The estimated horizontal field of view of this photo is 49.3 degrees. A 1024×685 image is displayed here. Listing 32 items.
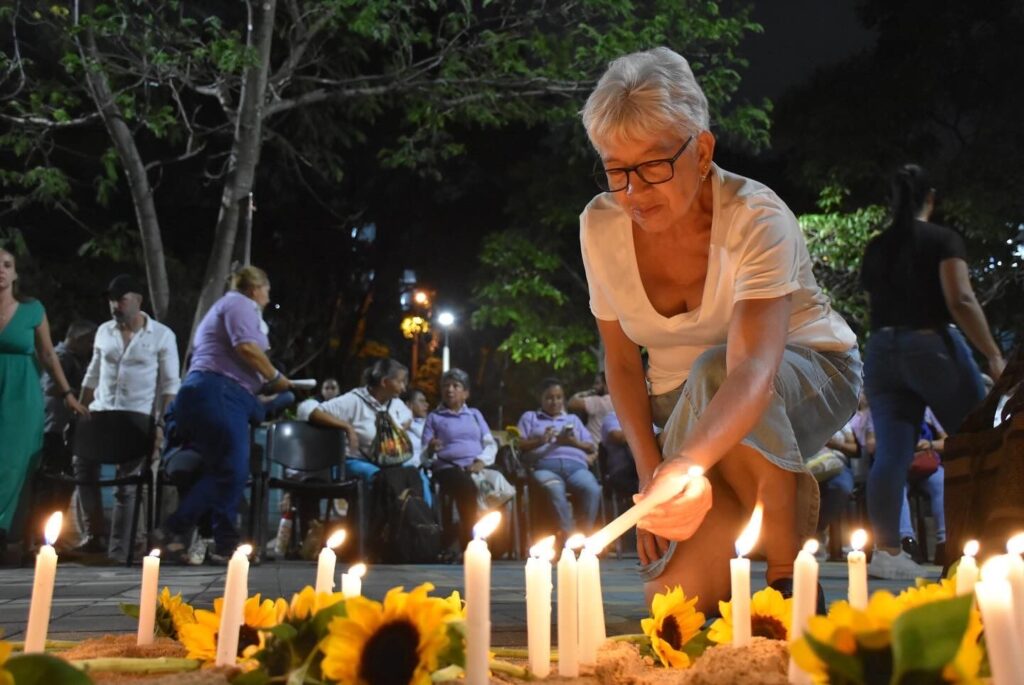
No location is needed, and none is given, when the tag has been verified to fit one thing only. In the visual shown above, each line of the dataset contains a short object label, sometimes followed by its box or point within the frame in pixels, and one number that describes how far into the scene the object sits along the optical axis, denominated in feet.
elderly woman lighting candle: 8.87
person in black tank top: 17.26
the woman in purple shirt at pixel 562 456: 32.35
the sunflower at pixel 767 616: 7.51
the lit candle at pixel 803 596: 5.15
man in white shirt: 26.48
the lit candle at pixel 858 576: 6.11
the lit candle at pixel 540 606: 5.80
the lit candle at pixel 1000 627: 3.97
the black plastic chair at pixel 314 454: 28.04
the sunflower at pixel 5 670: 4.46
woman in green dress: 22.75
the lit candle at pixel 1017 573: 4.99
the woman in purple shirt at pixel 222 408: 23.59
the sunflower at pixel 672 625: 7.69
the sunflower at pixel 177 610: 8.22
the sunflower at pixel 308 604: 5.76
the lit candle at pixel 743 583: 5.97
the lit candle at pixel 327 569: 6.69
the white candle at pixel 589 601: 6.54
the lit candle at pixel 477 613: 5.06
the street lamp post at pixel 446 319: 93.15
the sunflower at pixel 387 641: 5.23
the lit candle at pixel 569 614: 5.83
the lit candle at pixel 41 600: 6.09
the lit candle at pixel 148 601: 7.30
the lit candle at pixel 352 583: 5.94
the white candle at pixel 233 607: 5.93
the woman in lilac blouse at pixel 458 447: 30.91
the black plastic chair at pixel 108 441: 25.76
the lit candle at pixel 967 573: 5.78
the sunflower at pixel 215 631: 6.73
